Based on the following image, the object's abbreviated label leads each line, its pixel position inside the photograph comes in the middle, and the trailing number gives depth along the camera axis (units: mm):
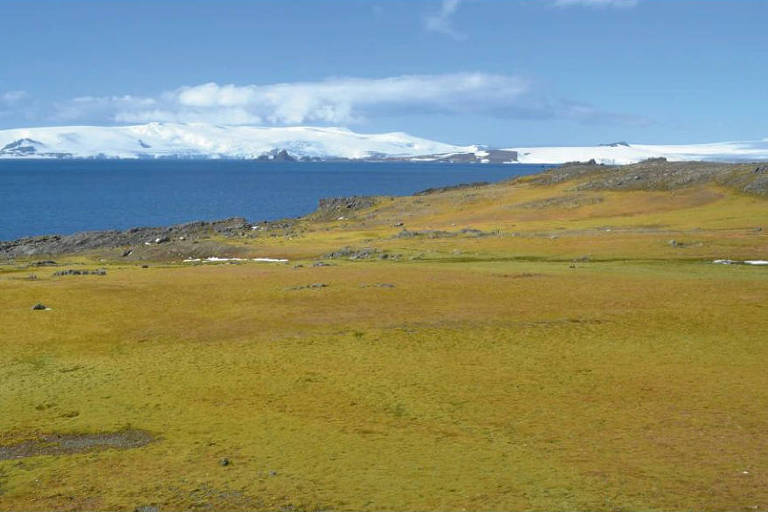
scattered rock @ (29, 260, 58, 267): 74812
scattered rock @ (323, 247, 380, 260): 71781
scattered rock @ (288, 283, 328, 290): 51562
